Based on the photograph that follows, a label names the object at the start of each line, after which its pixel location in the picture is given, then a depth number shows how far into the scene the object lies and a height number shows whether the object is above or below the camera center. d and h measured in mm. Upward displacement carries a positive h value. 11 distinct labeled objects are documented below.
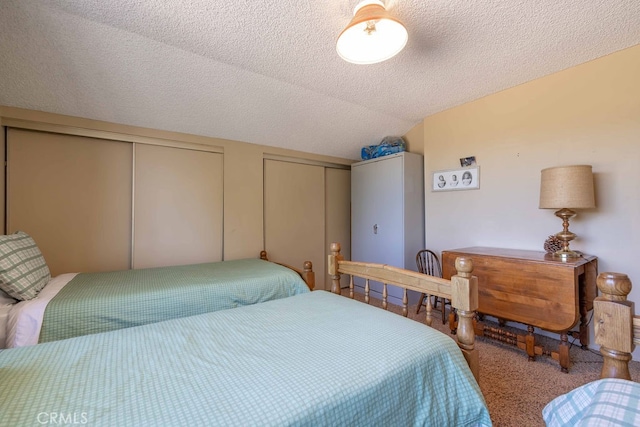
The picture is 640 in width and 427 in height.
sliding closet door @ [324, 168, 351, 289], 4008 +121
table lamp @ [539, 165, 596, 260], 1936 +181
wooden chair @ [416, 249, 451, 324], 3035 -513
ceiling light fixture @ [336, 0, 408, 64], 1356 +973
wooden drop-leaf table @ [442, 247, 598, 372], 1815 -537
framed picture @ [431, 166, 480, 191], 2826 +414
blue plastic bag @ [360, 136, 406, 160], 3508 +926
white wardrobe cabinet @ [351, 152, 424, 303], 3215 +98
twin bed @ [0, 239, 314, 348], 1427 -490
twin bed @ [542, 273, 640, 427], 635 -399
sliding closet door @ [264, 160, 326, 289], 3445 +60
